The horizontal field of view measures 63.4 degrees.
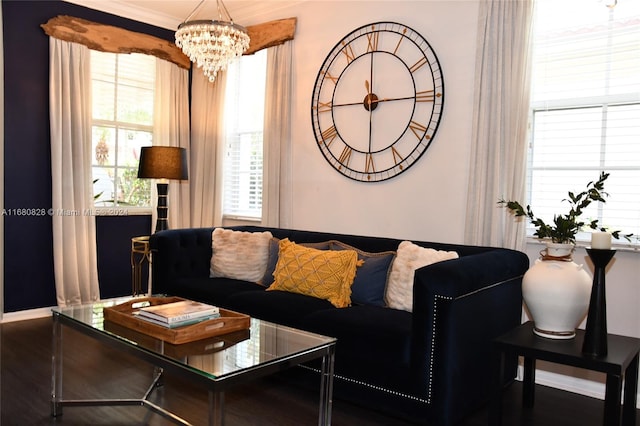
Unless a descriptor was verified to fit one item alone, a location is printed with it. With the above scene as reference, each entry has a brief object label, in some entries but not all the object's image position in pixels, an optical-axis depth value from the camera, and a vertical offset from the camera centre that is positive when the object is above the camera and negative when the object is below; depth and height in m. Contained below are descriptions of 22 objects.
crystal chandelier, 3.39 +0.86
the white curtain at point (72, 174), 4.52 -0.07
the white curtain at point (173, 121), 5.32 +0.51
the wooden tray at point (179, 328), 2.27 -0.72
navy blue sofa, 2.45 -0.82
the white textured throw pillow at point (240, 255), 3.98 -0.65
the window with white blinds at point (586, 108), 3.01 +0.46
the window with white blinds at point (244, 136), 5.08 +0.36
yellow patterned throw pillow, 3.29 -0.65
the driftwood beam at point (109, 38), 4.54 +1.21
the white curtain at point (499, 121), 3.29 +0.38
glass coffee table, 1.94 -0.76
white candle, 2.37 -0.26
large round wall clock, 3.77 +0.58
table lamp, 4.50 +0.05
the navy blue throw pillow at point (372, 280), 3.25 -0.66
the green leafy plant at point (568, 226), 2.50 -0.21
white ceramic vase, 2.44 -0.53
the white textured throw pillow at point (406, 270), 3.08 -0.56
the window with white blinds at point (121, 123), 4.95 +0.44
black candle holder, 2.29 -0.58
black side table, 2.17 -0.77
